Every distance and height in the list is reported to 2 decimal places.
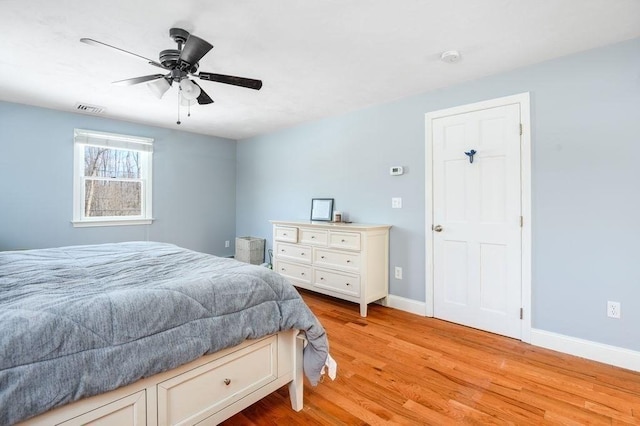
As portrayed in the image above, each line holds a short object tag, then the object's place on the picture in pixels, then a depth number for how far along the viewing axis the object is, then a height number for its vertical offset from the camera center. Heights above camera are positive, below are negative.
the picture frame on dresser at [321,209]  4.04 +0.08
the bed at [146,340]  1.00 -0.48
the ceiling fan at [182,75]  1.98 +0.95
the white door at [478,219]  2.67 -0.03
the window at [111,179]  4.03 +0.49
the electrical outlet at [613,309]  2.23 -0.66
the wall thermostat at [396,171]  3.37 +0.48
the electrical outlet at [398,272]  3.39 -0.60
